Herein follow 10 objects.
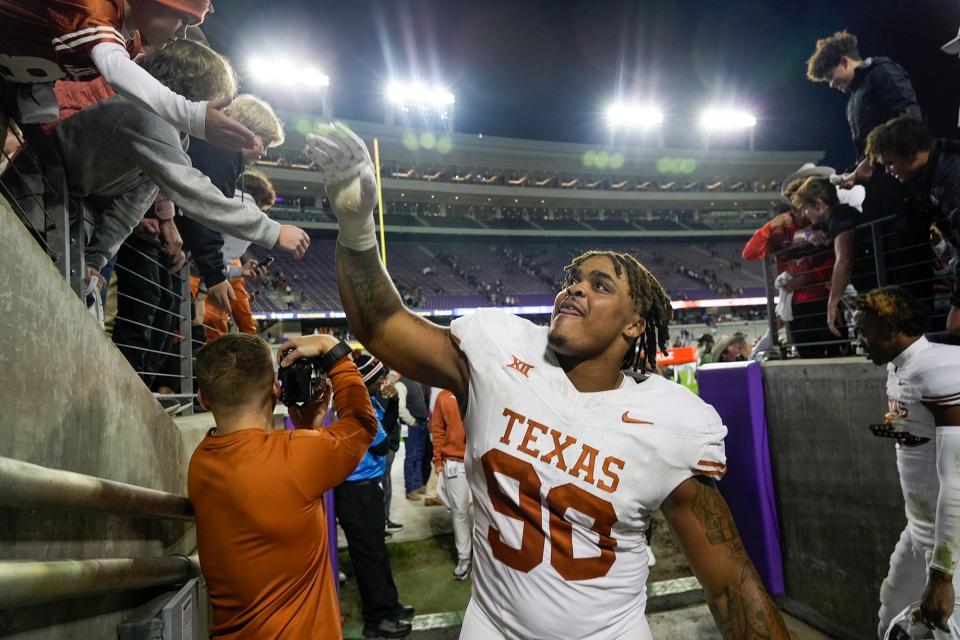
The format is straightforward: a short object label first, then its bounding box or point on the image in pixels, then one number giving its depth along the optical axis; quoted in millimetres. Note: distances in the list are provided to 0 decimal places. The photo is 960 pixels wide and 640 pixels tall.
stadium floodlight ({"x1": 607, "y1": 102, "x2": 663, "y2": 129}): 35344
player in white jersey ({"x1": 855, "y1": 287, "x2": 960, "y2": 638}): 2551
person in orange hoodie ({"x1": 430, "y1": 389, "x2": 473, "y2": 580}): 5621
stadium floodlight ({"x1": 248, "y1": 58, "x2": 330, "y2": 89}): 24547
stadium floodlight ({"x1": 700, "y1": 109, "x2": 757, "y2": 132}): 36188
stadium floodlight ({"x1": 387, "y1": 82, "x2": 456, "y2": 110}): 31344
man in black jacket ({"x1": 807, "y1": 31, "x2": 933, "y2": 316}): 3900
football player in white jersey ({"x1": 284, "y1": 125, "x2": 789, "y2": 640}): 1770
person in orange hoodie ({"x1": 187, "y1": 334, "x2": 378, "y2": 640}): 1974
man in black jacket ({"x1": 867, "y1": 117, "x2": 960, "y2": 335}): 3156
